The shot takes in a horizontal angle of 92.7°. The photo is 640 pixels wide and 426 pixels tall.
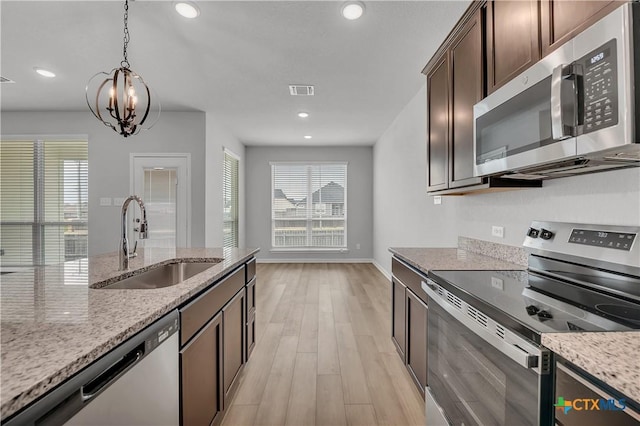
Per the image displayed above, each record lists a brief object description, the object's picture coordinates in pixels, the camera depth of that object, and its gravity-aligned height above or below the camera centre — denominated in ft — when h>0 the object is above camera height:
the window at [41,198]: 15.66 +0.93
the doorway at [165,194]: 15.12 +1.09
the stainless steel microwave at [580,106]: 3.02 +1.27
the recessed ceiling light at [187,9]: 6.93 +4.80
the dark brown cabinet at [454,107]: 6.23 +2.50
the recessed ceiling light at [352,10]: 6.94 +4.77
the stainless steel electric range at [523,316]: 2.97 -1.11
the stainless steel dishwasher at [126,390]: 2.09 -1.47
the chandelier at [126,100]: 6.24 +2.47
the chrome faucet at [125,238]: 5.67 -0.41
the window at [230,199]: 18.74 +1.04
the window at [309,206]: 23.30 +0.66
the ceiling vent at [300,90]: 11.68 +4.93
